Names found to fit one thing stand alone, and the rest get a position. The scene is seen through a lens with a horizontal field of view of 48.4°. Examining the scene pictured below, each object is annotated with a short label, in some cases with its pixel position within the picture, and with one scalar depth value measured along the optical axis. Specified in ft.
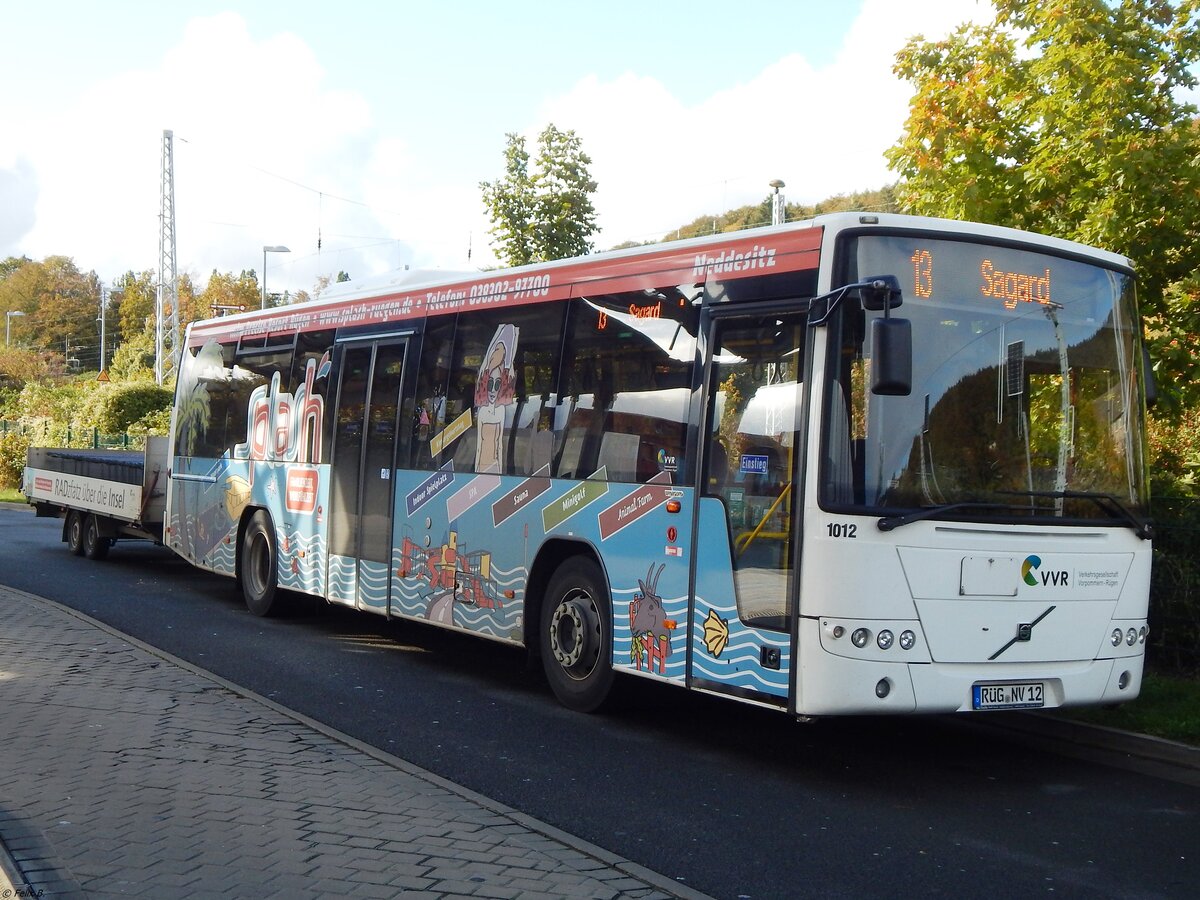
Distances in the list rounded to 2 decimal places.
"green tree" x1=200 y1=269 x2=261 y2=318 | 330.75
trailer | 58.29
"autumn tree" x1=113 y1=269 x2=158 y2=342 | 378.73
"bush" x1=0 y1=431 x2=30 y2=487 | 127.34
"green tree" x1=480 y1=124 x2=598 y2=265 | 78.02
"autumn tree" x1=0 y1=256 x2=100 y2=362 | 396.78
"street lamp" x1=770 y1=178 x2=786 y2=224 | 83.20
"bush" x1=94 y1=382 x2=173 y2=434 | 139.74
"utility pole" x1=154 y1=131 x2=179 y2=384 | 158.92
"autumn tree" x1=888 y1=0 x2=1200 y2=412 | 36.88
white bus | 23.54
